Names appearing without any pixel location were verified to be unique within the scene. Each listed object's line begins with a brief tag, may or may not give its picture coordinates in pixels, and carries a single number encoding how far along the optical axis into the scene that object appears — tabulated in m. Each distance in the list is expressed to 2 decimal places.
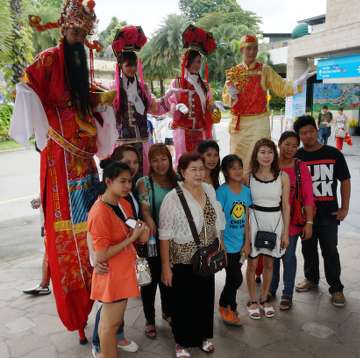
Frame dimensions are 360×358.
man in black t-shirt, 3.01
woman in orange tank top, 2.06
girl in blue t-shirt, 2.69
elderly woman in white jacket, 2.34
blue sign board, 13.21
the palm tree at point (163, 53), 24.53
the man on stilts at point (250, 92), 3.67
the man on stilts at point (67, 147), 2.39
